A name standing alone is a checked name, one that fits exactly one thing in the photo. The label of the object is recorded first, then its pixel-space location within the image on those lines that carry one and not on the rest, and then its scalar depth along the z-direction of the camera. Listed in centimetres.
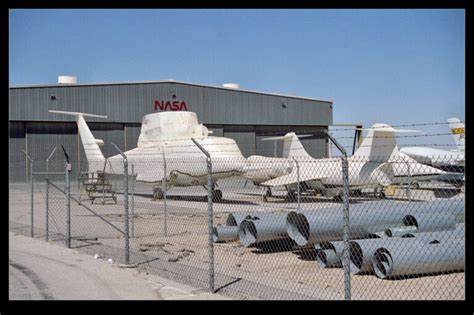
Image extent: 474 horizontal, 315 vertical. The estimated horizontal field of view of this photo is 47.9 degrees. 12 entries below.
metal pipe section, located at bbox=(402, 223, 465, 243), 938
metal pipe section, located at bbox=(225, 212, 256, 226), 1326
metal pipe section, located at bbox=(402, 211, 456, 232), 1070
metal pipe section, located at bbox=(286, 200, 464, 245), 1040
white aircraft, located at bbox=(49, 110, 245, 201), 2611
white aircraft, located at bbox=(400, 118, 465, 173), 3905
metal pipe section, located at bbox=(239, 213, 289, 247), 1141
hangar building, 3944
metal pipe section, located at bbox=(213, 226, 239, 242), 1313
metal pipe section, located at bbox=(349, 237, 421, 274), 906
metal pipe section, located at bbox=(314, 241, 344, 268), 976
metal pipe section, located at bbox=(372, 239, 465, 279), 870
